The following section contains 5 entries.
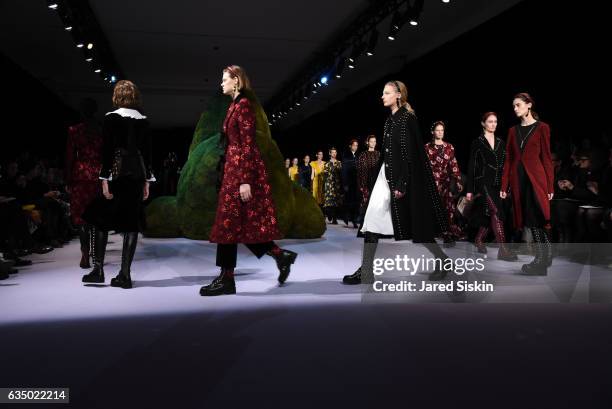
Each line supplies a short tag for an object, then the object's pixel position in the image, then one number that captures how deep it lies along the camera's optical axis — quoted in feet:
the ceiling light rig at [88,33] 29.50
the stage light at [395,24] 28.43
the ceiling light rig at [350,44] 28.55
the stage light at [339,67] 39.32
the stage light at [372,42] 32.14
